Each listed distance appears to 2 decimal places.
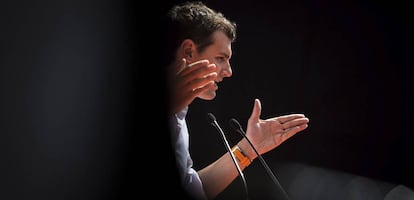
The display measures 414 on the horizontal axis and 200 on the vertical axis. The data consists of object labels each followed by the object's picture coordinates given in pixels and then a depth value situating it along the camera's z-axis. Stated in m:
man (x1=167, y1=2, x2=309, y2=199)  5.47
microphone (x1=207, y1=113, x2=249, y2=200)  5.28
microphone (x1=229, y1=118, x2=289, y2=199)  5.39
